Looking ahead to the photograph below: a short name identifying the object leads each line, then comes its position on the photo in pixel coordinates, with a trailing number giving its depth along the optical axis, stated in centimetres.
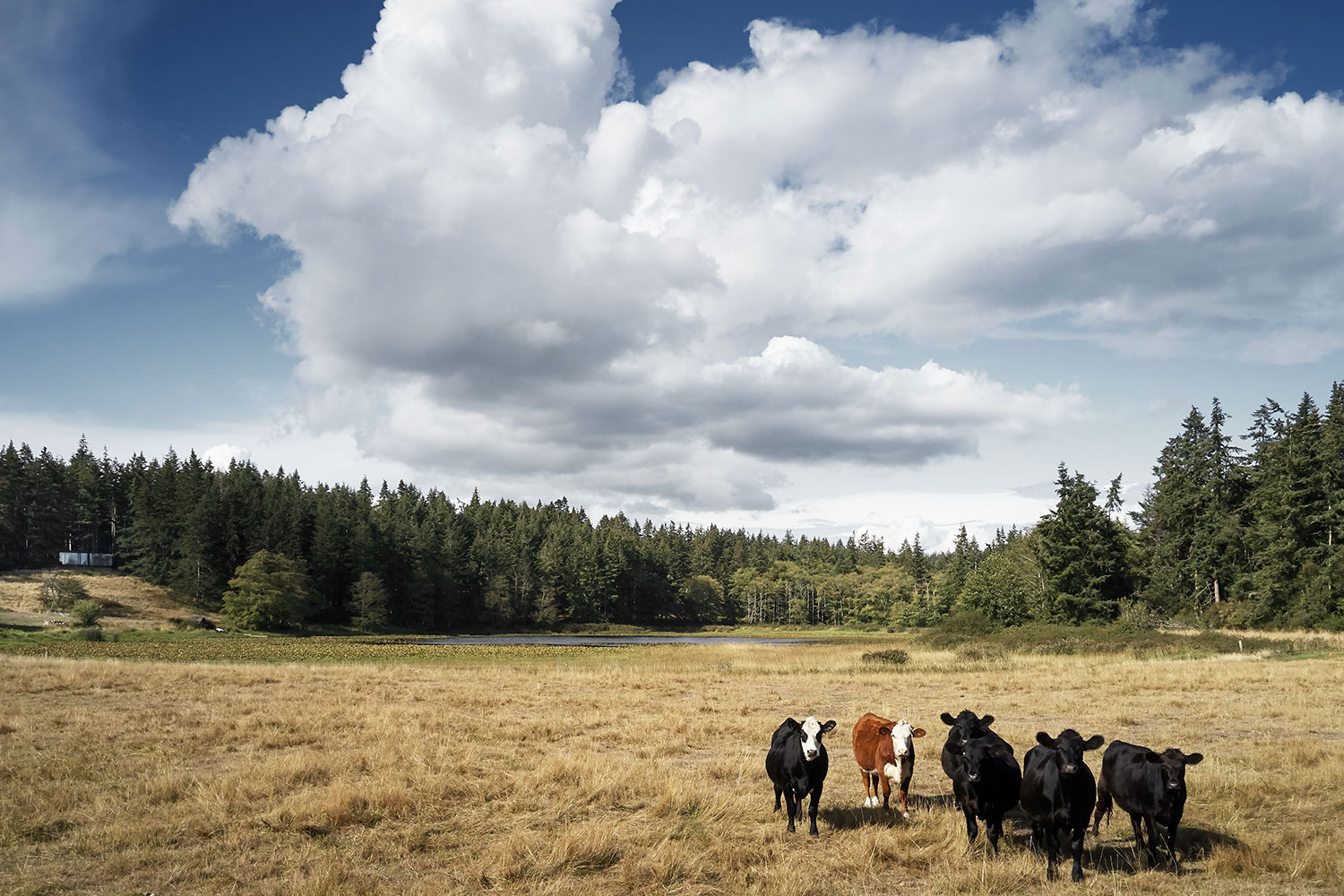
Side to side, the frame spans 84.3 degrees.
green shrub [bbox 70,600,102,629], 6369
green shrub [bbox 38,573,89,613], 7462
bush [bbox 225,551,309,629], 8100
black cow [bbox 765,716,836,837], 1009
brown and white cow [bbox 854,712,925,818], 1062
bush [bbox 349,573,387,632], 9806
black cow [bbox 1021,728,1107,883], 829
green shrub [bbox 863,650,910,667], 4244
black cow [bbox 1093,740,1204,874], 855
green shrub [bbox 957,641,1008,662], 4481
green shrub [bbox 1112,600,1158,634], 5728
